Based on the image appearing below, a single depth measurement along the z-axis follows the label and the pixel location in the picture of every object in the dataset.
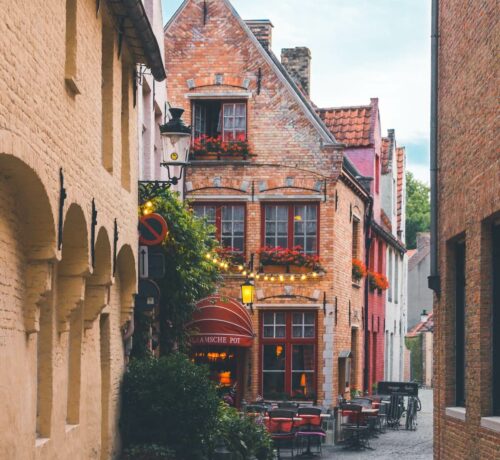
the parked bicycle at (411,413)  31.03
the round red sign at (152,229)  17.08
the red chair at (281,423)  22.66
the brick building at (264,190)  27.38
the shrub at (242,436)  17.31
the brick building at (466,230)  13.26
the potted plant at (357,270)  30.67
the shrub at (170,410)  16.12
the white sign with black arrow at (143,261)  17.17
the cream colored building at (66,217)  9.15
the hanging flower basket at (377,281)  34.09
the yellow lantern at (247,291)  25.88
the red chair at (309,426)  22.98
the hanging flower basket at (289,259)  27.38
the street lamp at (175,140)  16.80
